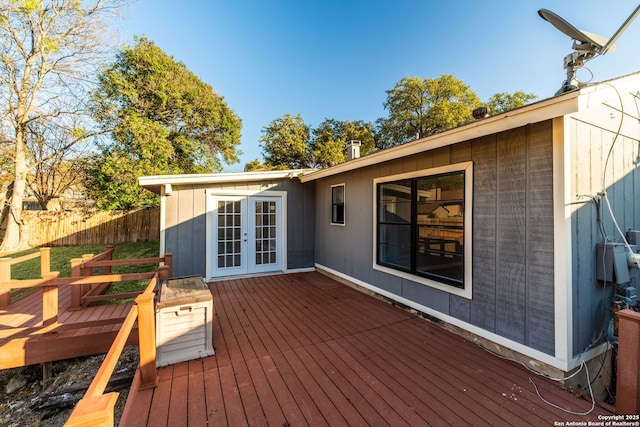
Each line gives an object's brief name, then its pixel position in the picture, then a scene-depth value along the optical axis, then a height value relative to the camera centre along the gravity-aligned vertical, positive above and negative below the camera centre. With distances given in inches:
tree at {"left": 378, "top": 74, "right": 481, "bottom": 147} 633.0 +279.2
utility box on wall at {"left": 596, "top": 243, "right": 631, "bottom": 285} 101.0 -18.1
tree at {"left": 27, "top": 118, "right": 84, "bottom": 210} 425.4 +94.0
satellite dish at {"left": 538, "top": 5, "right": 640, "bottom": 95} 107.5 +68.4
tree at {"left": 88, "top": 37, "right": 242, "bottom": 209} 446.6 +182.6
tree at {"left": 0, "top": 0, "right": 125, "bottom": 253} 367.6 +220.5
